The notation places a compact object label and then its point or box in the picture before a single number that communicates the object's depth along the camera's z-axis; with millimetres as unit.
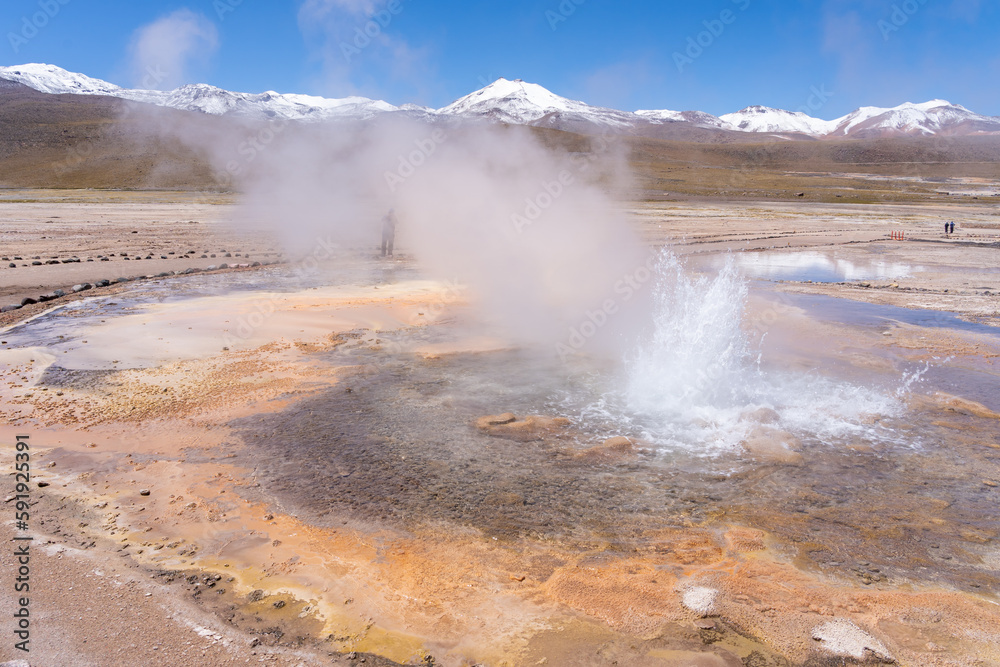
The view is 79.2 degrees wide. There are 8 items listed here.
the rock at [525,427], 5375
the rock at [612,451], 4973
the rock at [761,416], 5734
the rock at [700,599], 3162
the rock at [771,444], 5047
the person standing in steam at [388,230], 16750
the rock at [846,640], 2877
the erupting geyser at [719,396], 5527
